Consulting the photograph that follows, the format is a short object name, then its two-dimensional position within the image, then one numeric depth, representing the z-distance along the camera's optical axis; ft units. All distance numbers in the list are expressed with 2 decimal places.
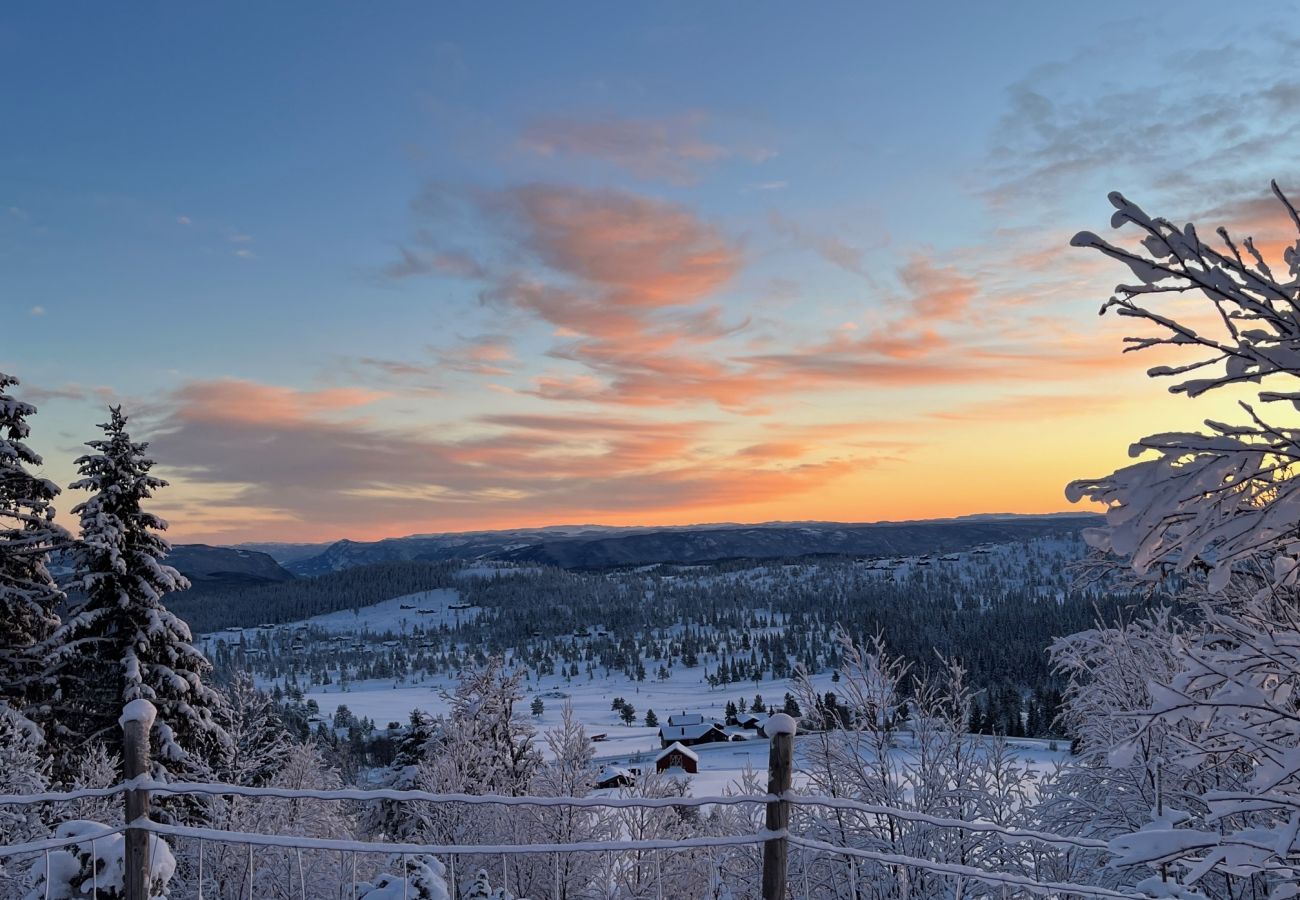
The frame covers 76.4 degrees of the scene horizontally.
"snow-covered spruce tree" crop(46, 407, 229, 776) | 52.16
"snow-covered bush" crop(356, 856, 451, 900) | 20.84
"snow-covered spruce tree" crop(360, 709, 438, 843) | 94.63
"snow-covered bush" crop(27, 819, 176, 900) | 18.75
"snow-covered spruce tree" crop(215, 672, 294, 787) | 63.29
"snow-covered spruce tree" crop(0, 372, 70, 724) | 49.06
